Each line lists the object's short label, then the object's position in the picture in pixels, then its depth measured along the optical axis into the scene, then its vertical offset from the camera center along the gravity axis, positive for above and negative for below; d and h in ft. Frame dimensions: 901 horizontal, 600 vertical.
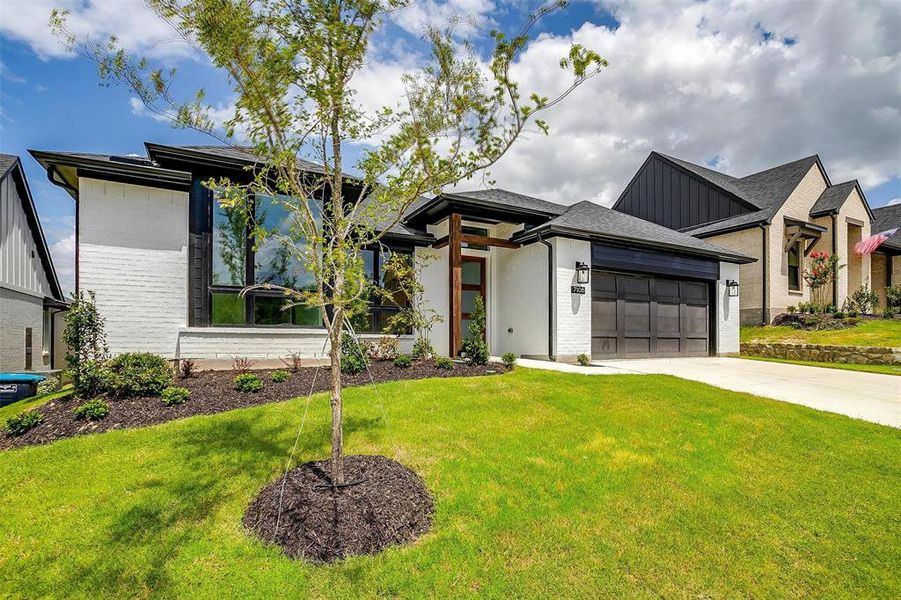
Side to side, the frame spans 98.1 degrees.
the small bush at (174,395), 17.80 -4.27
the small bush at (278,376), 22.15 -4.16
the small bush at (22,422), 15.07 -4.66
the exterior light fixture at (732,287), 42.78 +1.78
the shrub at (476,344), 27.76 -2.92
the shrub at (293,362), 25.43 -4.08
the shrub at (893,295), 57.62 +1.21
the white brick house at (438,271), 24.99 +2.58
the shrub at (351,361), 23.65 -3.56
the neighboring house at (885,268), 66.28 +6.04
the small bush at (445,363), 25.82 -4.01
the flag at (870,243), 52.19 +8.28
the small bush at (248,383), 20.01 -4.15
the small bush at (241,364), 25.77 -4.09
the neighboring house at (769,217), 51.01 +12.56
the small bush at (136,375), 18.60 -3.53
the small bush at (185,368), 22.70 -3.80
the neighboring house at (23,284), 33.86 +1.85
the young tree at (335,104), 9.19 +5.35
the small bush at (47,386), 26.53 -5.71
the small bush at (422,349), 29.58 -3.51
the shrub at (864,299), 55.93 +0.60
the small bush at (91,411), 16.02 -4.44
